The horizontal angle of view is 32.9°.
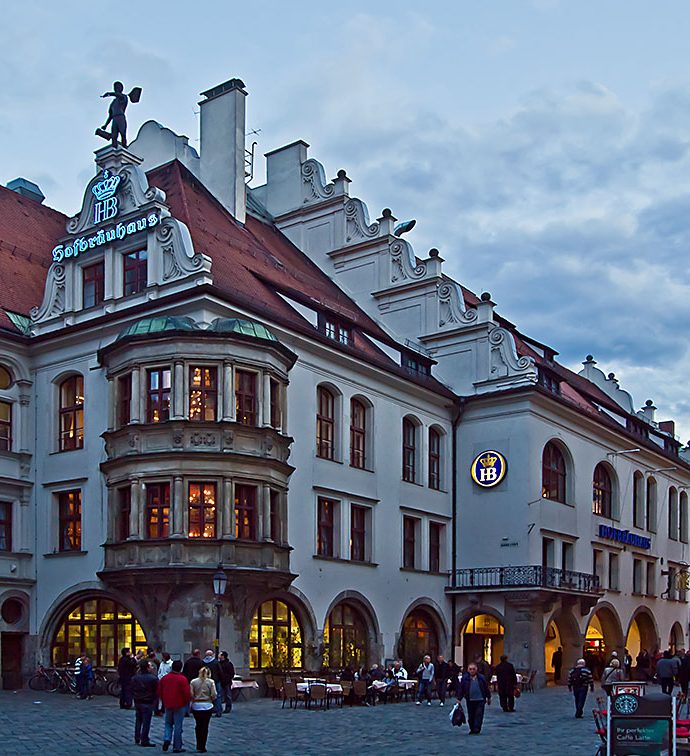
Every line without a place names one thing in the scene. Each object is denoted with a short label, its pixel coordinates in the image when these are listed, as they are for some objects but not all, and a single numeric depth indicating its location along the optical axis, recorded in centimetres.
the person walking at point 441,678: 3128
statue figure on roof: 4062
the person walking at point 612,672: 2555
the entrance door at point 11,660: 3484
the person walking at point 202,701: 1855
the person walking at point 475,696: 2295
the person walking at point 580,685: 2695
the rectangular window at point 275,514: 3309
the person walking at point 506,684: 2731
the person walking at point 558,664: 4428
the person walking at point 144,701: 1933
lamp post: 2854
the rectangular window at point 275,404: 3356
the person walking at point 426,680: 3117
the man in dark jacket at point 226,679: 2566
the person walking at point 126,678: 2720
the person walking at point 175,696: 1822
